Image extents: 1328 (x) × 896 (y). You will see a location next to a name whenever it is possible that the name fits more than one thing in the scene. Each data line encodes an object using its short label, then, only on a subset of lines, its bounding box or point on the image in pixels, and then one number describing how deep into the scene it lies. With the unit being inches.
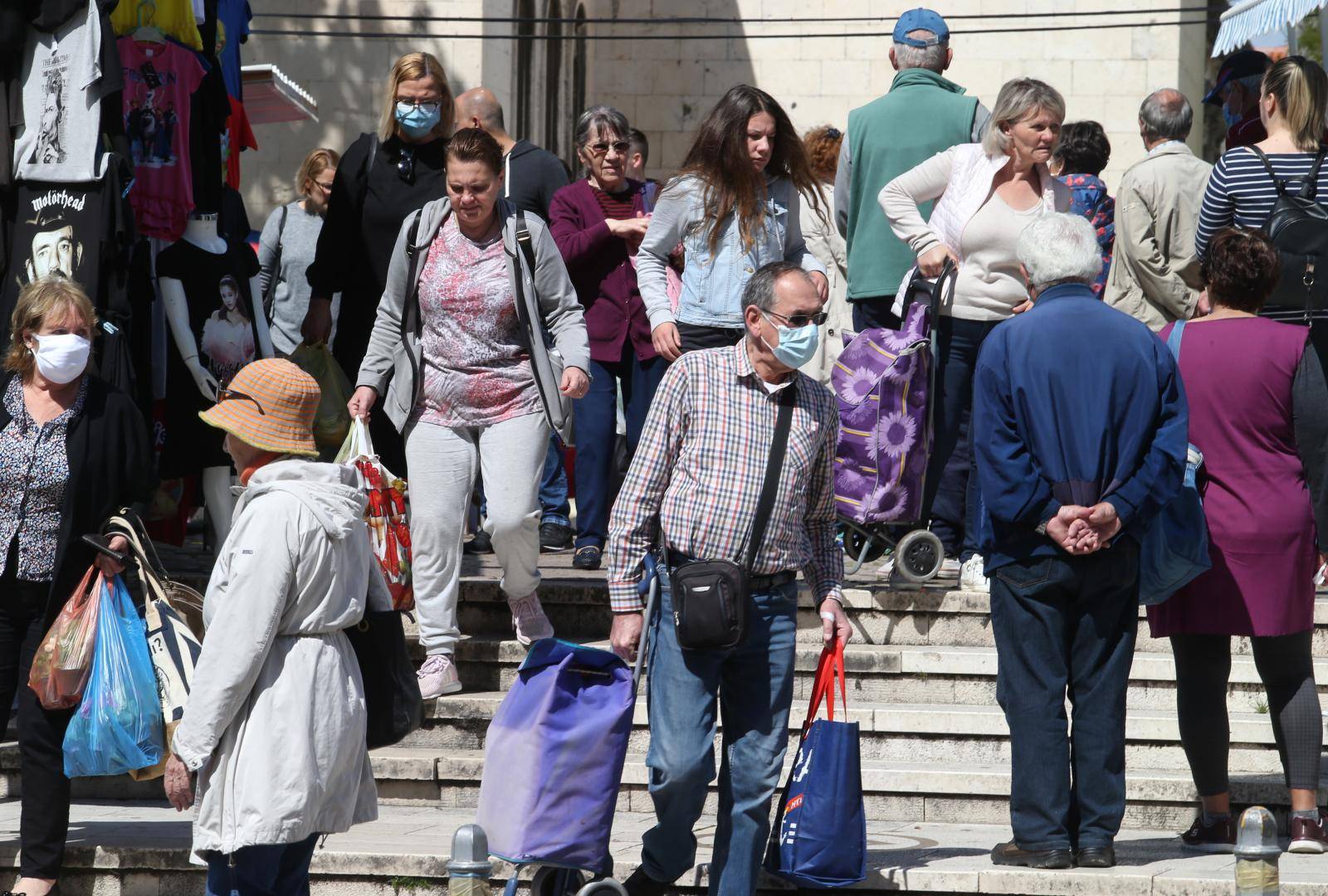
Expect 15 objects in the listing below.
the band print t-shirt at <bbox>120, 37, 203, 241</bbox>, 640.4
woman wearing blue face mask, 608.1
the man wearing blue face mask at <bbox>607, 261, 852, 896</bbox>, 417.7
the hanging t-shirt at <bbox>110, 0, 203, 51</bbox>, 639.1
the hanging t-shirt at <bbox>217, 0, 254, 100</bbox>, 725.9
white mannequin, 644.1
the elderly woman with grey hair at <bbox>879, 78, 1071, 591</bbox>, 571.8
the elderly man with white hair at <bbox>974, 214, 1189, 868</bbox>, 441.7
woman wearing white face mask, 465.1
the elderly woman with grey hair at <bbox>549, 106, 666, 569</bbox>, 669.9
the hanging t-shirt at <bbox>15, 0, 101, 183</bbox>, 586.9
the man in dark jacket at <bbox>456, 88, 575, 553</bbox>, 703.7
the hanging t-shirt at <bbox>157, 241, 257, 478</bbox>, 651.5
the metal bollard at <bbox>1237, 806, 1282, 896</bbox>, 317.1
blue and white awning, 708.0
